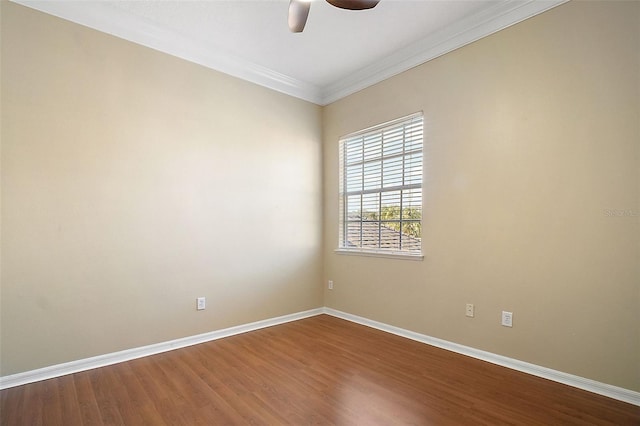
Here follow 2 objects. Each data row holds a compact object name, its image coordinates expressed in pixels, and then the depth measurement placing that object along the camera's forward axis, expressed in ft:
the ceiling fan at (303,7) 5.85
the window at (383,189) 10.48
